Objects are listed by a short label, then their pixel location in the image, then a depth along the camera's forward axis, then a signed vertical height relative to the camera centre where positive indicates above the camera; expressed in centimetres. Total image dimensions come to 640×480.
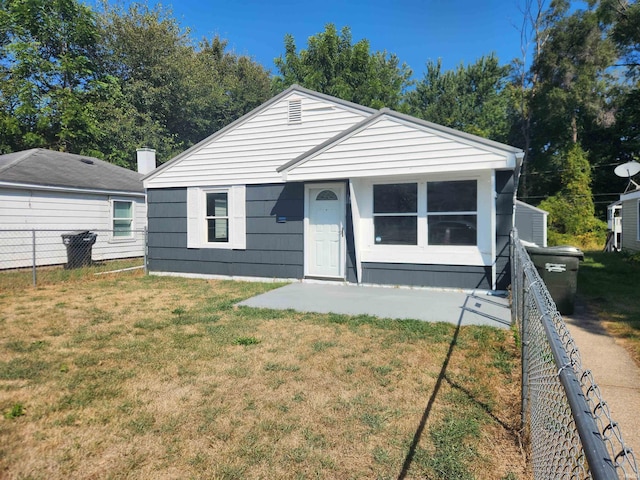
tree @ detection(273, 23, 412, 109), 2661 +1122
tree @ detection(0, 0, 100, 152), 2094 +863
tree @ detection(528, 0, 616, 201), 2280 +836
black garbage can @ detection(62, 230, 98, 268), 1166 -64
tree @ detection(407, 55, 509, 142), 2864 +989
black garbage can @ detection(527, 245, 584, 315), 595 -70
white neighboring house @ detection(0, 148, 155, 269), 1127 +70
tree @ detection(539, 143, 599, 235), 2028 +131
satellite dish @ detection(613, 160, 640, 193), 1571 +236
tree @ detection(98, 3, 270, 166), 2358 +924
